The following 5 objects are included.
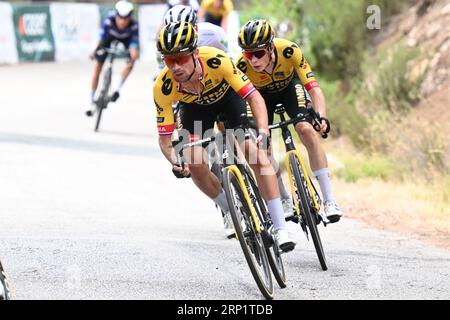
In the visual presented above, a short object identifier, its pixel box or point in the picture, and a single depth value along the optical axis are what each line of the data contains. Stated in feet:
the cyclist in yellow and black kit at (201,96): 44.88
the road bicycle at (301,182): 50.70
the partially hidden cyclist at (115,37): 104.99
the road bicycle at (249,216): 41.77
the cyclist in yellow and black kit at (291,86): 52.89
